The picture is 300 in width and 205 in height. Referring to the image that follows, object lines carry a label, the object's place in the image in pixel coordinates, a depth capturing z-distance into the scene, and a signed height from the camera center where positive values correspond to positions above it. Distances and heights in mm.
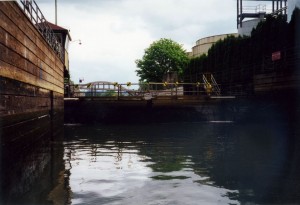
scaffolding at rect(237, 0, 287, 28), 42219 +9476
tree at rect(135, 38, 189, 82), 66812 +5967
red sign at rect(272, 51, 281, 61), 23875 +2541
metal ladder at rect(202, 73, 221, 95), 30016 +610
